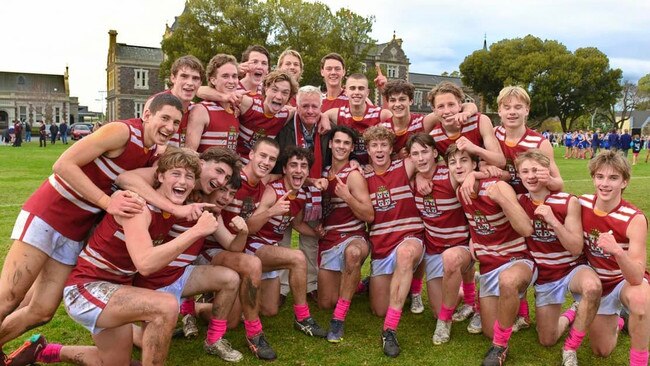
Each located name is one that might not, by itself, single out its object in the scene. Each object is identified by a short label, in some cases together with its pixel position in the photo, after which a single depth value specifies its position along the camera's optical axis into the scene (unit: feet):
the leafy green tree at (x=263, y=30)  136.67
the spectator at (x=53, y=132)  134.62
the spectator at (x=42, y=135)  123.65
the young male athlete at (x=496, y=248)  15.57
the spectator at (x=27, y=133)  148.78
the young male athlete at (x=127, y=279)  12.75
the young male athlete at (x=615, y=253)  14.07
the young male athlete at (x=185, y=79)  17.89
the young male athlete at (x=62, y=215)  13.62
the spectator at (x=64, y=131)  137.43
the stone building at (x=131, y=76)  222.69
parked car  155.22
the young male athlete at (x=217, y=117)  18.64
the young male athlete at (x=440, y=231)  17.40
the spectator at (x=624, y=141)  97.75
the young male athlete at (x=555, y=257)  15.16
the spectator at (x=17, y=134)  120.57
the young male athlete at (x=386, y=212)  19.15
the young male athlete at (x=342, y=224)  18.63
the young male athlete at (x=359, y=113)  21.40
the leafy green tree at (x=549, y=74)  179.52
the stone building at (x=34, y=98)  275.57
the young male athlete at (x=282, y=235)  17.61
